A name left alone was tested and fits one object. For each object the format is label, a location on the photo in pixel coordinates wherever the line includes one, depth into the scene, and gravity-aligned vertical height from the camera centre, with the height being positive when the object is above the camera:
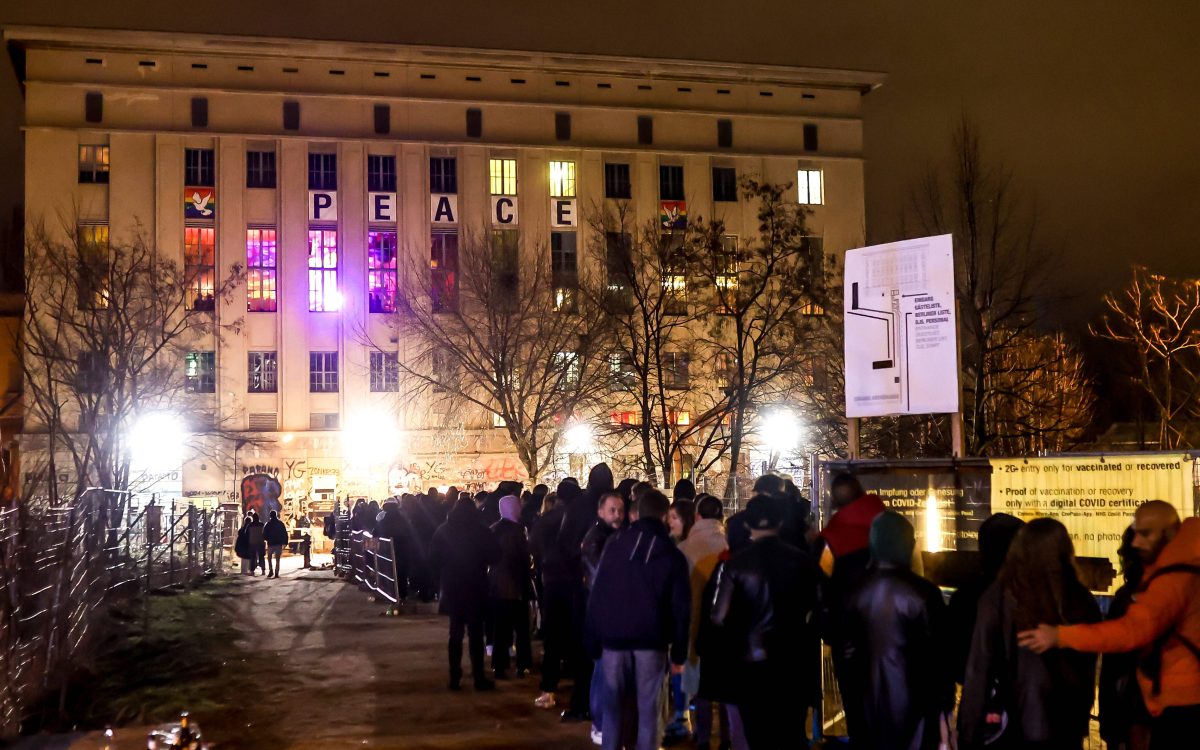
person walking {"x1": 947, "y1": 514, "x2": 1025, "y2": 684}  6.85 -0.93
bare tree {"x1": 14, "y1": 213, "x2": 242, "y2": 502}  39.12 +3.27
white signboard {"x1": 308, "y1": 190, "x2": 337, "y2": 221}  62.72 +11.36
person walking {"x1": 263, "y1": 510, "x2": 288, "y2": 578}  32.06 -2.65
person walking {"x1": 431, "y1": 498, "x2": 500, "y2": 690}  14.03 -1.58
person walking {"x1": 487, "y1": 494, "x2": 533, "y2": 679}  14.15 -1.75
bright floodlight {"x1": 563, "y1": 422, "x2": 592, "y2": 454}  49.22 -0.35
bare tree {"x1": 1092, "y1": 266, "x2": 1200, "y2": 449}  38.03 +2.73
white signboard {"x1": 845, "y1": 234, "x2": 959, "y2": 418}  13.66 +1.04
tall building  60.72 +12.50
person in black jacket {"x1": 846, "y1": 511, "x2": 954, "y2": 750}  6.98 -1.22
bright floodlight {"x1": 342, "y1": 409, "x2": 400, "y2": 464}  60.53 -0.34
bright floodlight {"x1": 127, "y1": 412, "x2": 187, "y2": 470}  45.53 -0.16
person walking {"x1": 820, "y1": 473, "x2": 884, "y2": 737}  7.39 -0.92
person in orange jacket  6.19 -1.07
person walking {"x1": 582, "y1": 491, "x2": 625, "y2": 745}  10.17 -0.94
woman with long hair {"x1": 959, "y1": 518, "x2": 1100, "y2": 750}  6.29 -1.21
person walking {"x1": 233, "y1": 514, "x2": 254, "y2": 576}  32.38 -2.87
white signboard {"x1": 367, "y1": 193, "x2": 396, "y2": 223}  63.44 +11.24
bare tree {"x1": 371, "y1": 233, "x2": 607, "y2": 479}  44.25 +3.17
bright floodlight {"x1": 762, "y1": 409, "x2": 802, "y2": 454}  43.22 -0.18
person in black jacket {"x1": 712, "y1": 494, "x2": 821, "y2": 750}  7.80 -1.22
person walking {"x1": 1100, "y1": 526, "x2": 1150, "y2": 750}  6.80 -1.52
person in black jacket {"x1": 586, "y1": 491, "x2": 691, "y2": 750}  8.84 -1.32
